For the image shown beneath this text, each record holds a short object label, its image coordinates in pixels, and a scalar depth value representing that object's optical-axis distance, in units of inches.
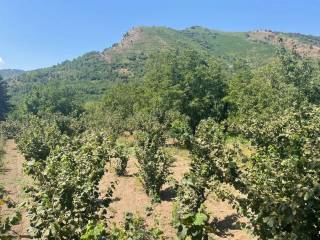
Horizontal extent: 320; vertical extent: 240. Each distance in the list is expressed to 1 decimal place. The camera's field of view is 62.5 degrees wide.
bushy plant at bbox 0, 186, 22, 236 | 198.6
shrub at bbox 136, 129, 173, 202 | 615.4
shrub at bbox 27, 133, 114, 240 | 225.9
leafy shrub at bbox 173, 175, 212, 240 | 195.5
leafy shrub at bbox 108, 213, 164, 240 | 245.1
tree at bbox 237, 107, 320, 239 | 210.2
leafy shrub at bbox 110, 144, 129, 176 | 782.9
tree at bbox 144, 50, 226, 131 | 1449.9
